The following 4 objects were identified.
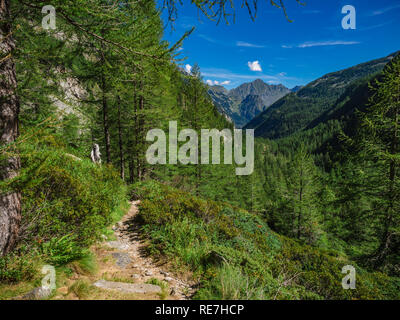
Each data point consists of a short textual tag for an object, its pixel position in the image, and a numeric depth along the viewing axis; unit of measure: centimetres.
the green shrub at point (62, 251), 330
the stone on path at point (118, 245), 509
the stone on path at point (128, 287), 315
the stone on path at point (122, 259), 435
